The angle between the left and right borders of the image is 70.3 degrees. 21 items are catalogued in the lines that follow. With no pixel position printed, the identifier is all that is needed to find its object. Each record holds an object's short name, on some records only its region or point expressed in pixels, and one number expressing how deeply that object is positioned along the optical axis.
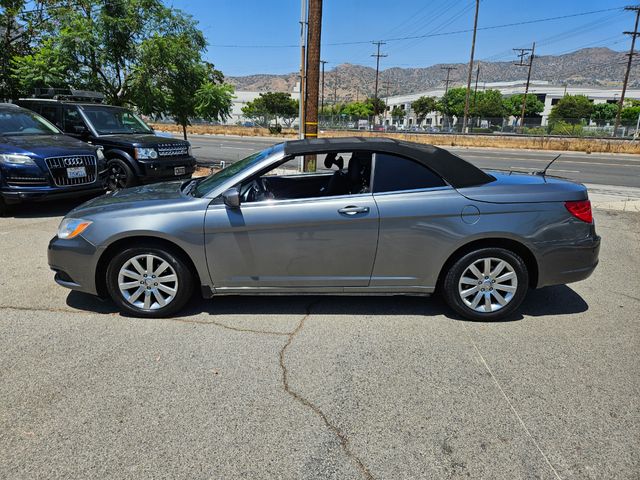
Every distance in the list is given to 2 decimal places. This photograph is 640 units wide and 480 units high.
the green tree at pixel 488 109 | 87.62
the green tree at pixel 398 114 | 119.56
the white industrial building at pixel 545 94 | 102.64
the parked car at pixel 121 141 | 9.30
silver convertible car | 3.78
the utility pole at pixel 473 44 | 51.43
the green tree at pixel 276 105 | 89.44
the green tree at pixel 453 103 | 96.04
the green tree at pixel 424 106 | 104.62
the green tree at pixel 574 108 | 82.06
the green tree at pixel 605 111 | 82.38
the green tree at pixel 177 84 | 12.73
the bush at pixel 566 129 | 47.14
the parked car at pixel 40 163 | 7.32
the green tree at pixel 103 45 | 12.44
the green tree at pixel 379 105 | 110.21
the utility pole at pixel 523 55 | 71.25
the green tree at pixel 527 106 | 92.69
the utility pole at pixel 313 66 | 10.19
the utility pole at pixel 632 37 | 46.55
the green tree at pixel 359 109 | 108.72
